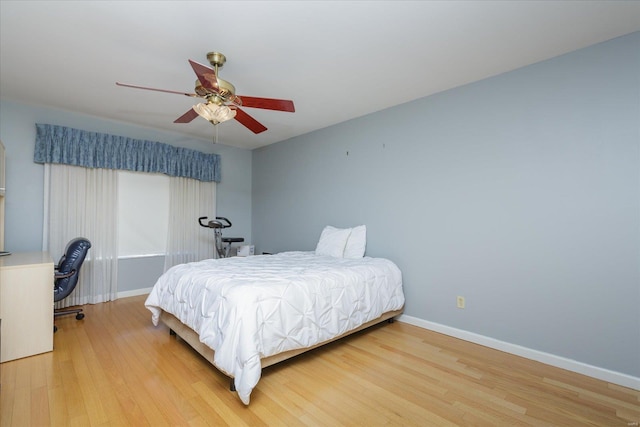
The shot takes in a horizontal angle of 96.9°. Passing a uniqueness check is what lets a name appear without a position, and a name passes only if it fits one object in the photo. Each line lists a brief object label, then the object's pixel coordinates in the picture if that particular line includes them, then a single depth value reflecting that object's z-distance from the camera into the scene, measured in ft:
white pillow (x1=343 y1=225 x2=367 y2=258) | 11.37
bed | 5.94
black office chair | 9.69
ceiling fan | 6.84
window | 13.60
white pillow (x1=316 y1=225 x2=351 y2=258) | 11.73
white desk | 7.43
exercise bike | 14.48
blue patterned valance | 11.44
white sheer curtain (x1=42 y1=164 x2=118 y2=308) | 11.60
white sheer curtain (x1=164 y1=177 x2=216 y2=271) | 14.78
